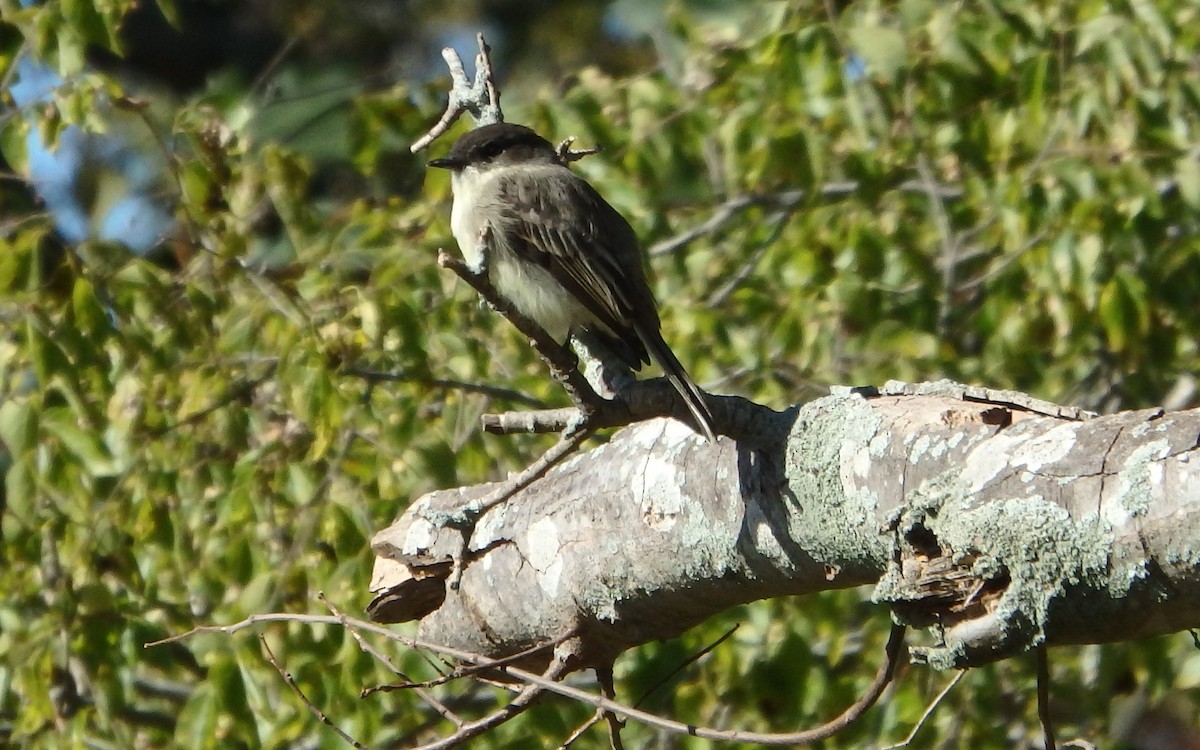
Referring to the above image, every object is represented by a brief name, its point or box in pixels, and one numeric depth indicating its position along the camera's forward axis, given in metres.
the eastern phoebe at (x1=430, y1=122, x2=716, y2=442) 7.61
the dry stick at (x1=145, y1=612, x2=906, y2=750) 4.32
